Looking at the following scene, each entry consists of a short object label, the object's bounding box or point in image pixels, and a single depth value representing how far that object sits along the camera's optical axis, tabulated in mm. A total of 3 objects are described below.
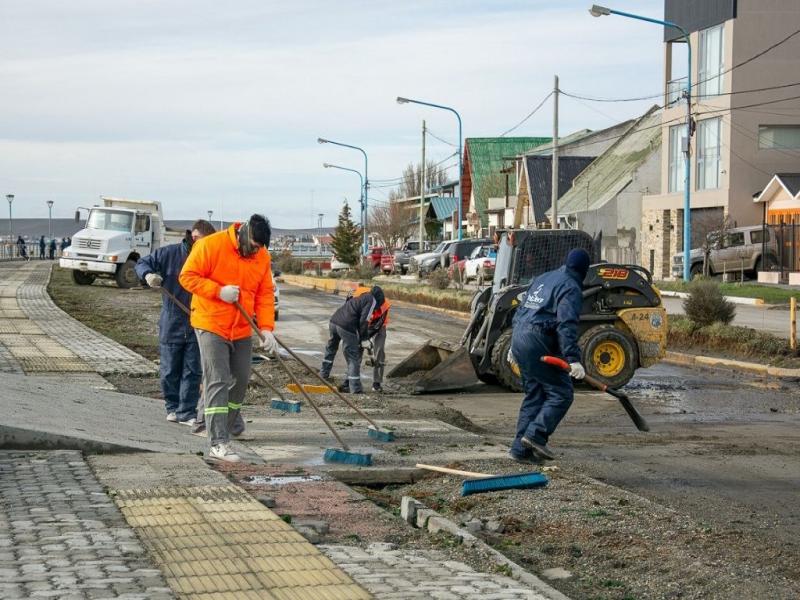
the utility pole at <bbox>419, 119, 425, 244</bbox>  60906
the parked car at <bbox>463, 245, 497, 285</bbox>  43281
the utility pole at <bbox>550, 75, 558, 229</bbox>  42781
